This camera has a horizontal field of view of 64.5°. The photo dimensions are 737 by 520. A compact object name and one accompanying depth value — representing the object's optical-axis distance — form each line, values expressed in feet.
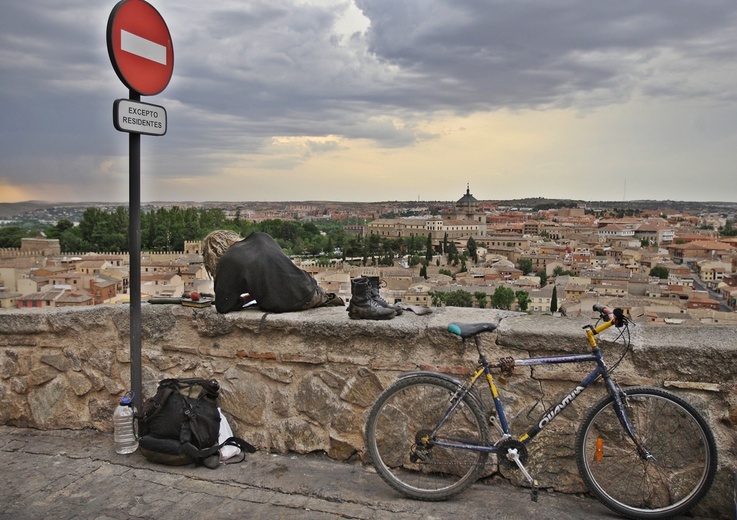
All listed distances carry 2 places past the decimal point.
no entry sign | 8.57
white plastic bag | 9.18
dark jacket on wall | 9.86
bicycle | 7.41
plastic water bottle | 9.51
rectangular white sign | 8.64
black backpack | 8.87
